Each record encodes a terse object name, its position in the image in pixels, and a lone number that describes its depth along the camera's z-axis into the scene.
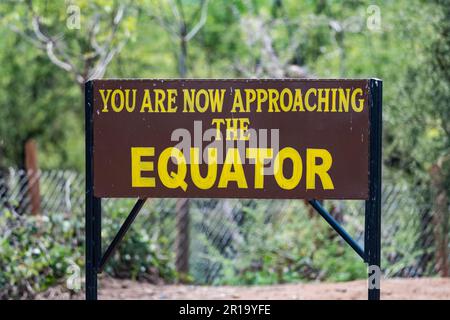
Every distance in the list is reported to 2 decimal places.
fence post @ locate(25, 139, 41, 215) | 19.58
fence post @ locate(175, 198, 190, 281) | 21.16
